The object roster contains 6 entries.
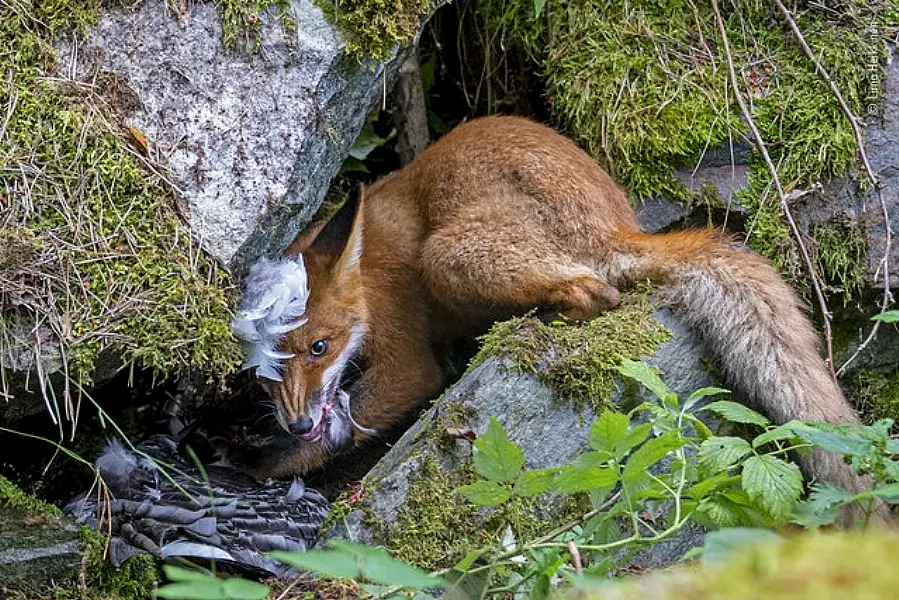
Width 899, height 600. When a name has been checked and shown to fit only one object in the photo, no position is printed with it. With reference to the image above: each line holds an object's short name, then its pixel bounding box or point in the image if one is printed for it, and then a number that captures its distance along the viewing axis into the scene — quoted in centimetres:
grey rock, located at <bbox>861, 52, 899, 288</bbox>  1212
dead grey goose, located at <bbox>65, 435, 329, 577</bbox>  896
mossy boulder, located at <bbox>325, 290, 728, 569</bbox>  907
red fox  1016
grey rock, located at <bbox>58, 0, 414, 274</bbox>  959
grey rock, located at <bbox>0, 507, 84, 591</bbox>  834
